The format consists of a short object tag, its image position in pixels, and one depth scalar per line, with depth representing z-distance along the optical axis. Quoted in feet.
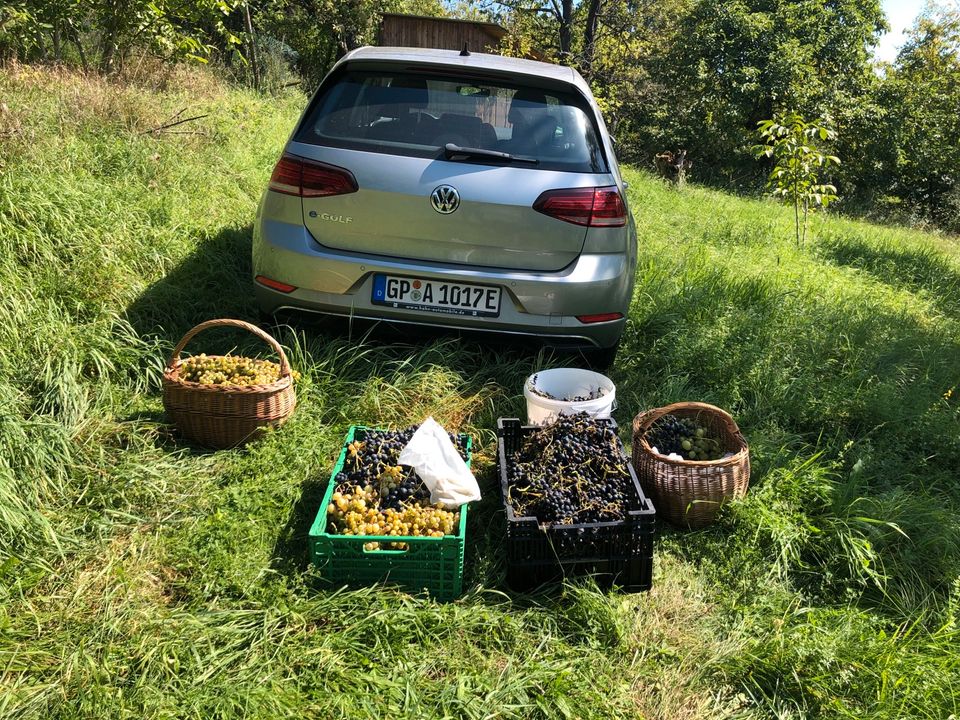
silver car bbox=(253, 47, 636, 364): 11.84
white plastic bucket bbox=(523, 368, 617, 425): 11.30
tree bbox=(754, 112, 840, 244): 30.81
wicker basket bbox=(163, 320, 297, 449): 10.74
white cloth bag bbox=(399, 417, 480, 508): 9.37
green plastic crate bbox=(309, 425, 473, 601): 8.52
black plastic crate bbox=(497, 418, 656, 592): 8.79
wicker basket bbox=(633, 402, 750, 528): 10.20
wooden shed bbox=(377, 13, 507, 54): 60.18
